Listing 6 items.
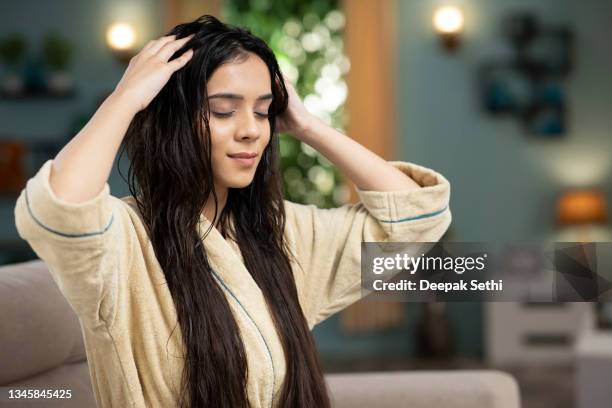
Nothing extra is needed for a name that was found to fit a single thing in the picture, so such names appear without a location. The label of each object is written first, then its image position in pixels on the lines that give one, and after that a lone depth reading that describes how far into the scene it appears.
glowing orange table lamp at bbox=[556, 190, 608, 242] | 5.21
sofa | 1.57
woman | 1.15
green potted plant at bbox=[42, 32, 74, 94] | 5.73
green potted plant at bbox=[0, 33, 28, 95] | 5.73
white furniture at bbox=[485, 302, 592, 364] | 5.14
